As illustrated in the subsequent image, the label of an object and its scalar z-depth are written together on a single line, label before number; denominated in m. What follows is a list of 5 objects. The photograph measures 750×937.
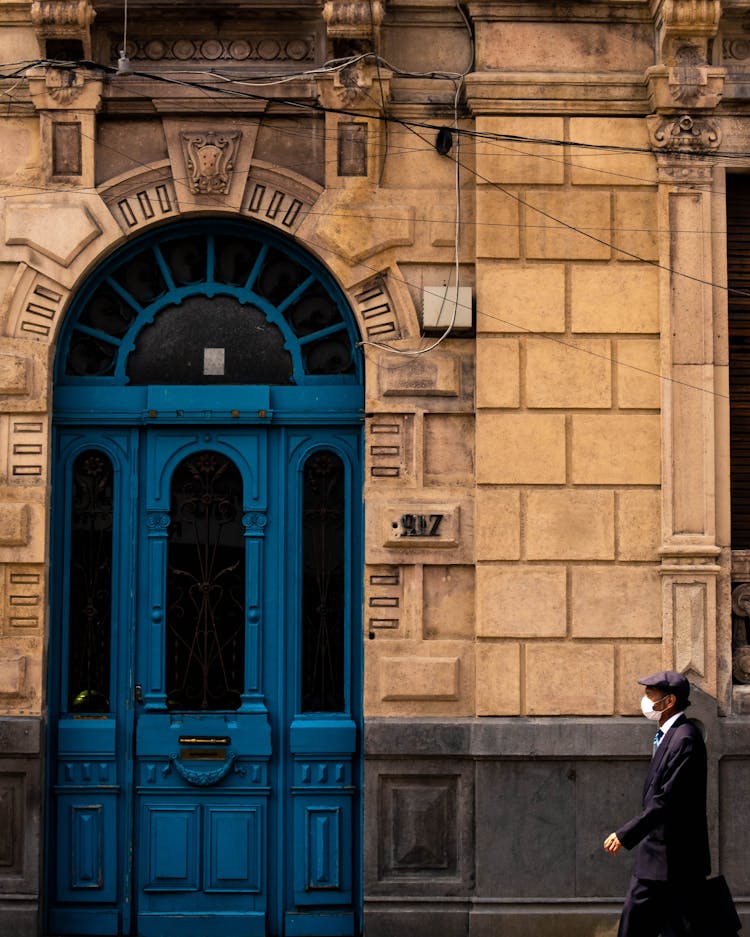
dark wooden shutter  9.72
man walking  7.38
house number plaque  9.41
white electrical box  9.45
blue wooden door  9.55
